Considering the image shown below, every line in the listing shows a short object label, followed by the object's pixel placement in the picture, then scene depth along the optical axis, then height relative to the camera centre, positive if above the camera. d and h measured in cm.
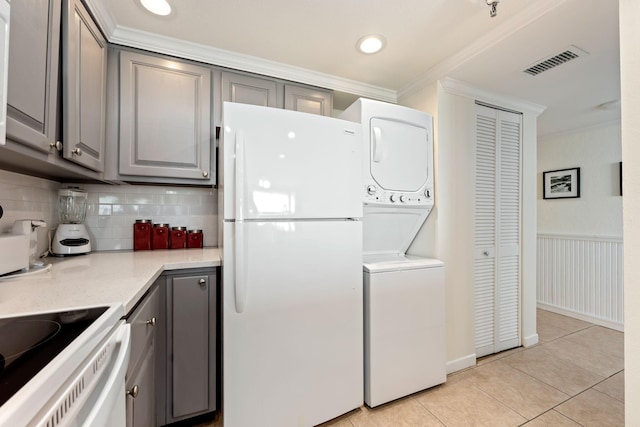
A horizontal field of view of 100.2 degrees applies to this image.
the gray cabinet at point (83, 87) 119 +64
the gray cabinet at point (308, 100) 203 +91
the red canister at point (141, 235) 188 -14
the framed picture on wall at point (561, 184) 326 +42
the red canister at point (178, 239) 196 -17
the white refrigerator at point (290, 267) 132 -27
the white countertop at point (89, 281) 81 -26
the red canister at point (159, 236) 192 -15
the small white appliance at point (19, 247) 104 -14
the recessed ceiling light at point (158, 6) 139 +111
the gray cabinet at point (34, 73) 87 +51
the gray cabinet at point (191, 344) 141 -69
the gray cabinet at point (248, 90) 187 +90
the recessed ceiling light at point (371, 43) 167 +111
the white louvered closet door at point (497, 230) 226 -12
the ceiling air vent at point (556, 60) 166 +104
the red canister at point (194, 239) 201 -18
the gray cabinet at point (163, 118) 166 +63
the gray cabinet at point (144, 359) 100 -62
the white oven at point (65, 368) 42 -28
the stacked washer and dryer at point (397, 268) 166 -33
